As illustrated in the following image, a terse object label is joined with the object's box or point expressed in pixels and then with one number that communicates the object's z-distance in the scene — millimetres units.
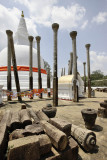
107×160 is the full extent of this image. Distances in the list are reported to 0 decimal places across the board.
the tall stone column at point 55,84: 8141
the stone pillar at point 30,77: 11859
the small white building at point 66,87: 11633
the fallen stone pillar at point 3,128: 1894
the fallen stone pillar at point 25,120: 3176
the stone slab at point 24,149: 1697
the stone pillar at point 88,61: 13036
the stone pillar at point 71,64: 14828
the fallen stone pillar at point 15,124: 3036
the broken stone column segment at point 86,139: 2576
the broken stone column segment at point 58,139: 2092
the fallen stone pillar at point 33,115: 3622
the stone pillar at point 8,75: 10094
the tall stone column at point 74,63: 10047
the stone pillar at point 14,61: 9475
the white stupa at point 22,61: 16078
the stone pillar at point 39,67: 12725
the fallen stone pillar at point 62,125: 2622
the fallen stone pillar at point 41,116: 3709
